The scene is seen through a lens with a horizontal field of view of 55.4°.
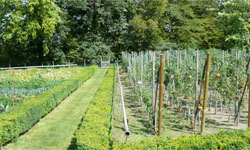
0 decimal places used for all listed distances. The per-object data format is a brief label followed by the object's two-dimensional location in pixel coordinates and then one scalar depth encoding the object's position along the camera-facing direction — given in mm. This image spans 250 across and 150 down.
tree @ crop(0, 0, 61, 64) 22672
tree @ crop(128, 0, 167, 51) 27438
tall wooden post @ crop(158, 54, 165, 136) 4660
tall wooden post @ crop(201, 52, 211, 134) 4777
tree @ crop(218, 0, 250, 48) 20500
